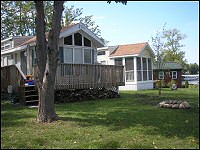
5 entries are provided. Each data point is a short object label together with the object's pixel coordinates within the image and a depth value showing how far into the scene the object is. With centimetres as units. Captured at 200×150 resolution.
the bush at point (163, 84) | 3536
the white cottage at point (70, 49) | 1989
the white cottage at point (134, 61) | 2902
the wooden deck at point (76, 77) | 1589
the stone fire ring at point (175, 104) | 1228
